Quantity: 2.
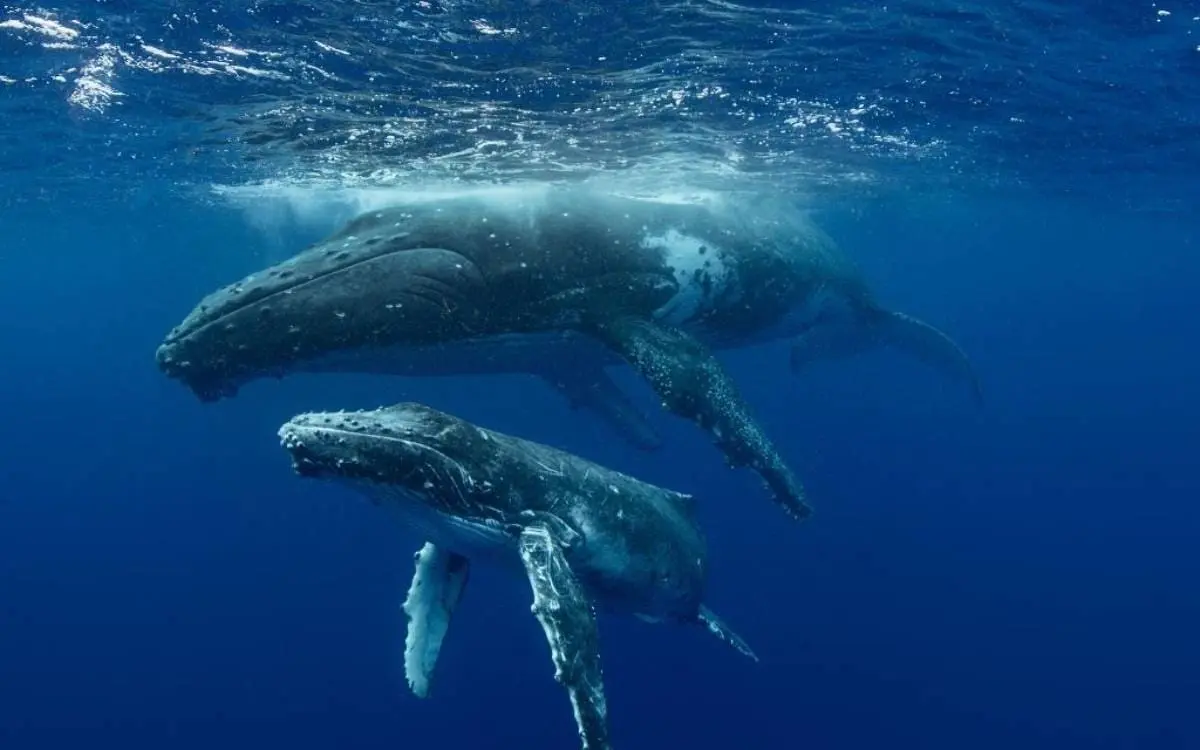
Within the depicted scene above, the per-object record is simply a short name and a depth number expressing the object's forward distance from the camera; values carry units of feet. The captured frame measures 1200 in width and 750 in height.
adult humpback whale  28.71
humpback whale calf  21.42
